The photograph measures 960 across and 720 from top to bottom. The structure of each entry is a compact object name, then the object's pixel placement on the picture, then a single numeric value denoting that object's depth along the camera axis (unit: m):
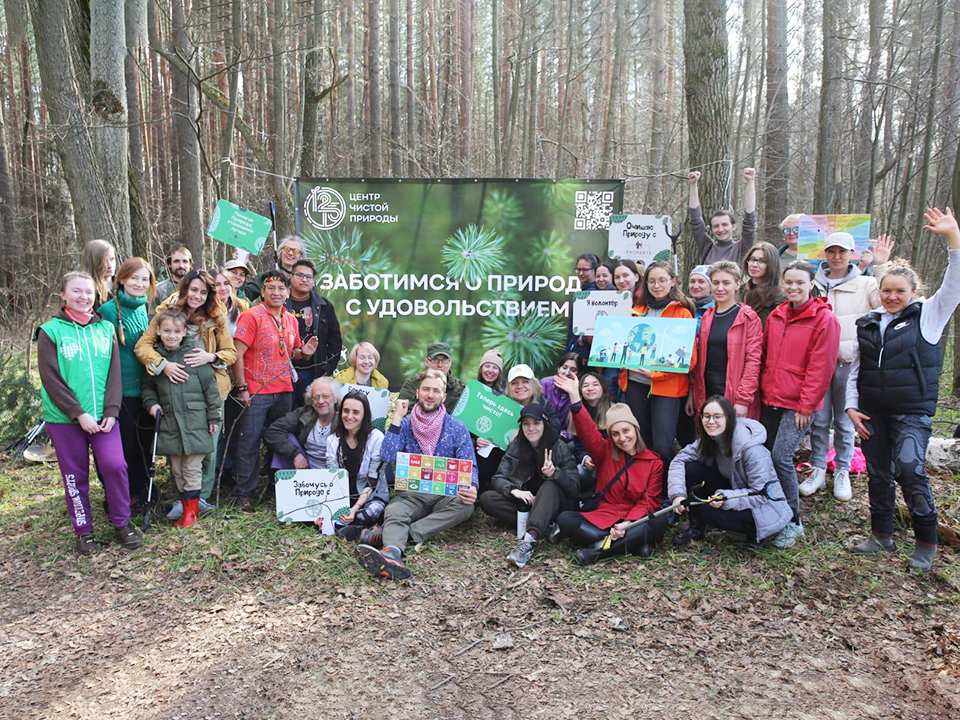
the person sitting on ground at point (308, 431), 5.38
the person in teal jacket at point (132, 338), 4.93
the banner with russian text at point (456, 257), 7.12
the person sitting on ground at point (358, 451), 5.28
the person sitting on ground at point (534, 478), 5.01
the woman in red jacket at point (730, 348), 4.77
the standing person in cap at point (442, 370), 5.87
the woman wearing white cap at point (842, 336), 5.06
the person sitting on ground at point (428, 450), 4.95
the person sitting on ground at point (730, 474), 4.55
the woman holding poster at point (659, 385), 5.18
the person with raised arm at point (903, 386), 4.22
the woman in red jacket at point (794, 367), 4.54
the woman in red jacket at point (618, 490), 4.68
